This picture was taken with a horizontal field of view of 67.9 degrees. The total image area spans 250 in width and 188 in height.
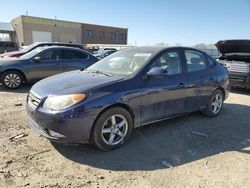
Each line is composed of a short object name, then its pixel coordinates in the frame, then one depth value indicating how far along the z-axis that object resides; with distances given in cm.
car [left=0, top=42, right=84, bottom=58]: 900
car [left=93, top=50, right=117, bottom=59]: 1460
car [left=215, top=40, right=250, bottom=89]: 643
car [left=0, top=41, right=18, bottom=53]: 1562
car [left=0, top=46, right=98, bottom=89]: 633
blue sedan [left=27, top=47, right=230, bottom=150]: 260
